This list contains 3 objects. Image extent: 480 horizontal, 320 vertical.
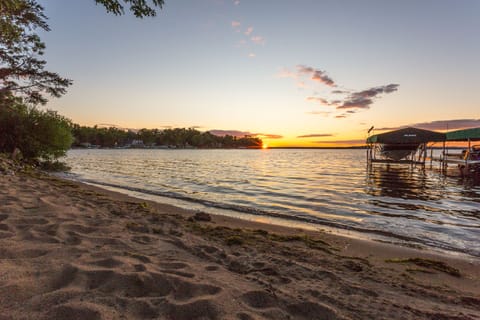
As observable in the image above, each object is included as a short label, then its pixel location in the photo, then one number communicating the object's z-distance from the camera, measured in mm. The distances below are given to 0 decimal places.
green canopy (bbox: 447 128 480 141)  25175
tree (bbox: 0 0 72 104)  16953
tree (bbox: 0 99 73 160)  22609
